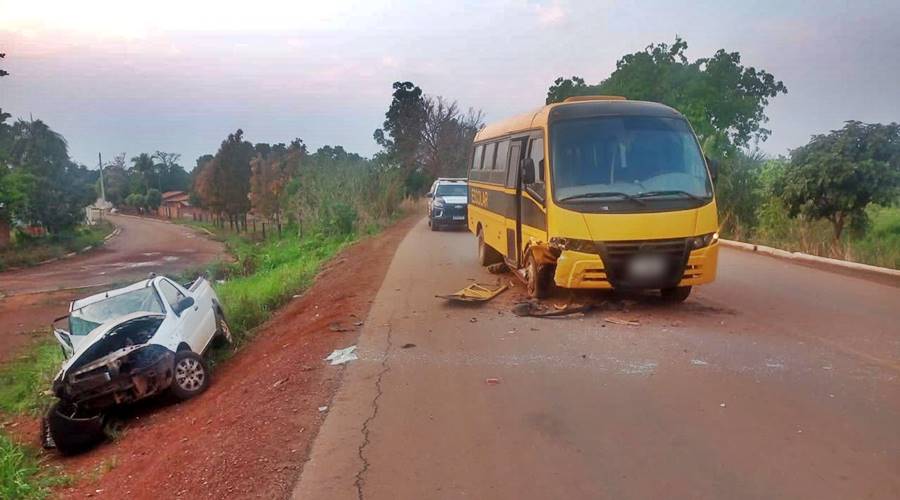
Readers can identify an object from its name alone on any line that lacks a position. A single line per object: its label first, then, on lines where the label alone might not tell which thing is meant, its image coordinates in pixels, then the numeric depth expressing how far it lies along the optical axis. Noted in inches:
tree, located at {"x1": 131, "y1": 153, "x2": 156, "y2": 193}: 4571.9
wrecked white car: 330.6
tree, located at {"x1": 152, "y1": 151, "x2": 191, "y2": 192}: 4758.9
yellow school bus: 346.0
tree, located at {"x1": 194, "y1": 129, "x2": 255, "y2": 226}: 2326.5
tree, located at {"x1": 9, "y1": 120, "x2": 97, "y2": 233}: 1798.7
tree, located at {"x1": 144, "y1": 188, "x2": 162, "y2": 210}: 4121.6
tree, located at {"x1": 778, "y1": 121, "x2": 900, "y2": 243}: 576.4
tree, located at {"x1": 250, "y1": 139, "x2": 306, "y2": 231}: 1957.4
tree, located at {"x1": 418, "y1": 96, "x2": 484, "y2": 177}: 2046.0
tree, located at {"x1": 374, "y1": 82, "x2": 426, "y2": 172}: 2116.1
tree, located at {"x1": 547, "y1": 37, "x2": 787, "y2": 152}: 1238.9
